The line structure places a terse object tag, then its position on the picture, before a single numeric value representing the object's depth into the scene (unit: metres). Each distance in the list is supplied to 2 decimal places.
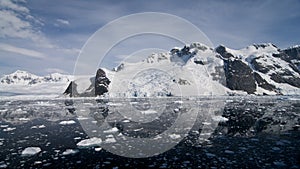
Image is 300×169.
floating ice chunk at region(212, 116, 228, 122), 18.73
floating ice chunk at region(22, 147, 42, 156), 9.84
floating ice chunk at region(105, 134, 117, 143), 12.20
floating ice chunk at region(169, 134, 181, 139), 12.93
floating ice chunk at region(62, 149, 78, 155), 9.87
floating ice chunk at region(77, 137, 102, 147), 11.35
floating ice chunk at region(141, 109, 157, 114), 25.61
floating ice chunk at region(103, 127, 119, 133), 14.94
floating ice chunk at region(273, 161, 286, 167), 8.08
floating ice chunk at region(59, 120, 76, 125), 18.12
